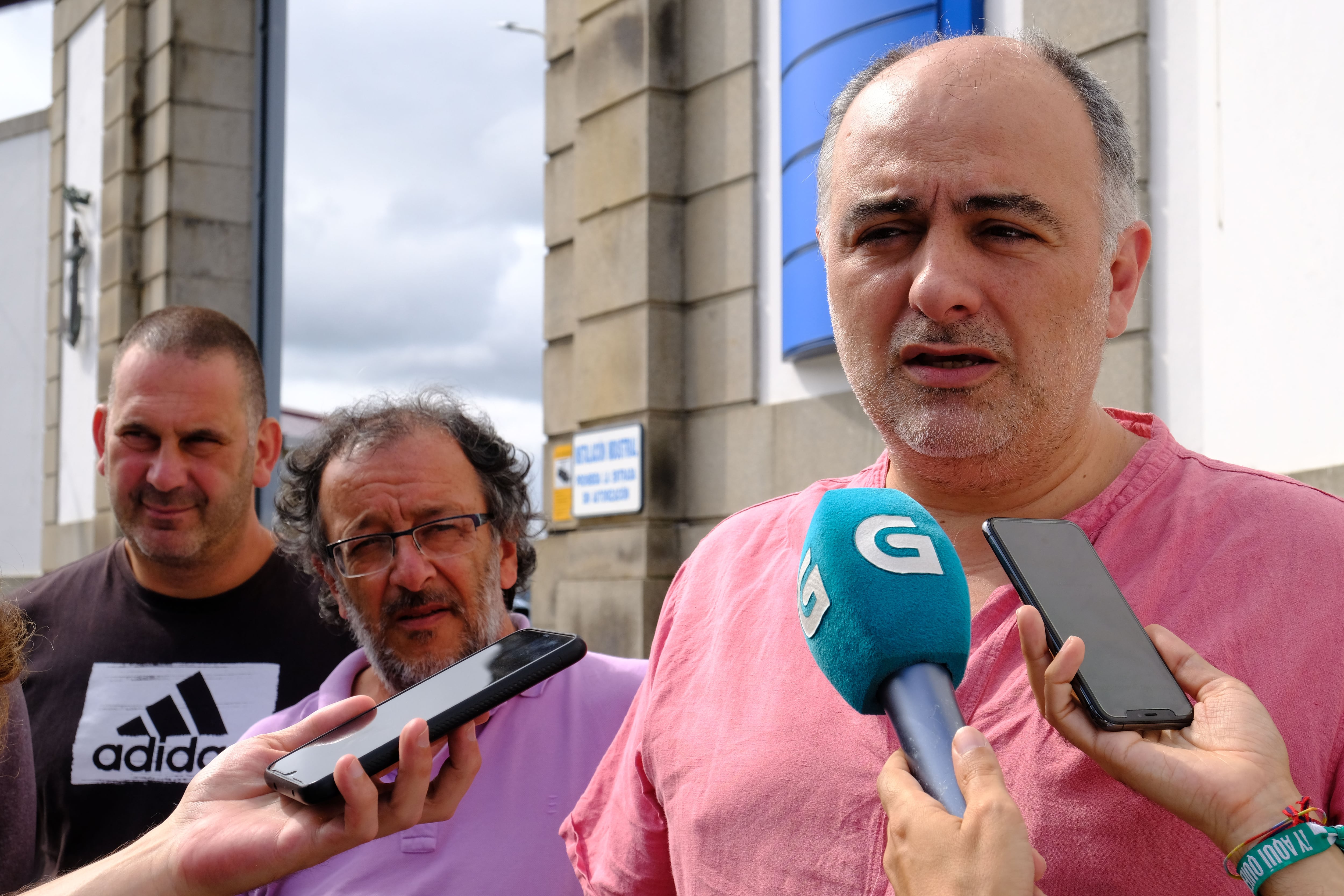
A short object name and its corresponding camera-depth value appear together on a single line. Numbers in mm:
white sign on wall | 6098
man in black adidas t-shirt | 2910
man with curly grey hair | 2205
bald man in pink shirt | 1312
